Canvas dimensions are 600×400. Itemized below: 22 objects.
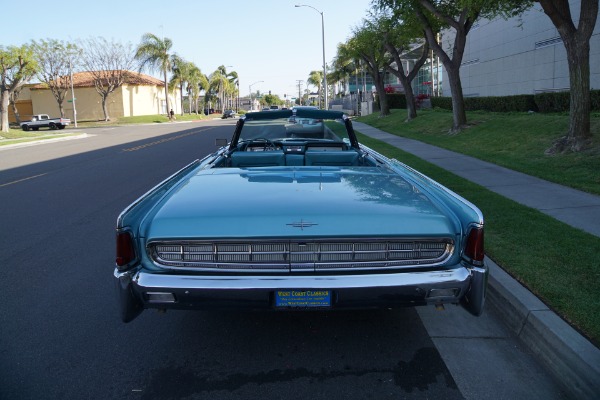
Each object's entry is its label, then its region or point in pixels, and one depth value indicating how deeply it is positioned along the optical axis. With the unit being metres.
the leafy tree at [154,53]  63.28
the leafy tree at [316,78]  114.88
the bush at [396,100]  43.50
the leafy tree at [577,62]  11.44
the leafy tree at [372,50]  29.80
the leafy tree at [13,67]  41.28
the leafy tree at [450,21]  17.99
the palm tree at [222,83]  108.12
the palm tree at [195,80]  79.06
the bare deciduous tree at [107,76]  58.19
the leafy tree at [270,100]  172.21
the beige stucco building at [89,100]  64.38
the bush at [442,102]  32.91
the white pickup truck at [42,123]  49.78
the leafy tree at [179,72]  69.75
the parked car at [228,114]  75.74
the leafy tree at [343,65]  38.19
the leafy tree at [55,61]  53.56
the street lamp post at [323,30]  43.76
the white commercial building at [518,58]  24.48
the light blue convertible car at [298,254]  3.05
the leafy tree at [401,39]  24.86
